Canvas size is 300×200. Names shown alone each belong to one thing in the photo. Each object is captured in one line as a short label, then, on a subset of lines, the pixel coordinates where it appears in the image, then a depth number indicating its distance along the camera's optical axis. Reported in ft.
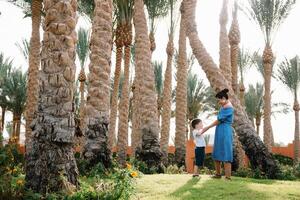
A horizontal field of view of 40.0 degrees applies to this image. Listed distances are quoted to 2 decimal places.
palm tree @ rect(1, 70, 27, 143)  95.25
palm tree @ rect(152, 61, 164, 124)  92.63
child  28.96
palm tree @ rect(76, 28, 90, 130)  80.02
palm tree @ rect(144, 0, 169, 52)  61.16
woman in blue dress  26.94
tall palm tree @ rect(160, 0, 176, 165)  57.82
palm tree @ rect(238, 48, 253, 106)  78.84
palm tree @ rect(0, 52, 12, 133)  93.66
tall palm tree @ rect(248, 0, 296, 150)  61.67
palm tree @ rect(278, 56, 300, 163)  81.41
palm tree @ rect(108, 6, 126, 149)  59.31
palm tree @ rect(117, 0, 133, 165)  54.80
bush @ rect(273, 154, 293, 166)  77.36
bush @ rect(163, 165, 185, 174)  38.29
